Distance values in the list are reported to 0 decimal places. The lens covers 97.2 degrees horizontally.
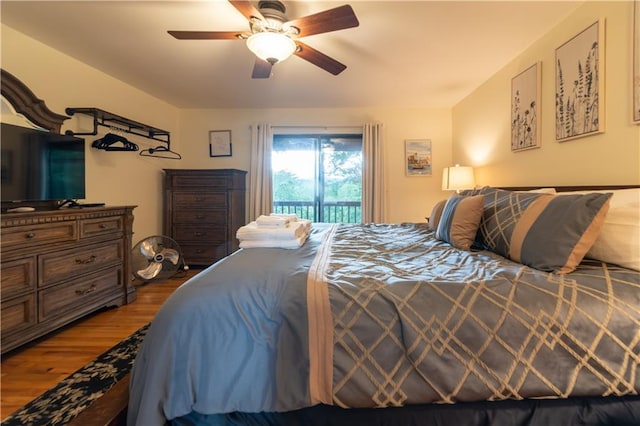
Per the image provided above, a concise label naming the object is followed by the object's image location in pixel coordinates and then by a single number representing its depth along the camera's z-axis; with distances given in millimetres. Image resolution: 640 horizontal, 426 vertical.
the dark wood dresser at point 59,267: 1672
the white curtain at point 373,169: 4012
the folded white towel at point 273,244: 1530
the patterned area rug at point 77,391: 1259
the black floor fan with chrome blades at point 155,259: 2818
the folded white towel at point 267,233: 1548
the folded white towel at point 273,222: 1633
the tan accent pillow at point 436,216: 2207
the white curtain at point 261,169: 4086
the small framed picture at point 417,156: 4102
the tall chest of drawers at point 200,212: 3623
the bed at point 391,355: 854
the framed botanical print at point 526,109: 2273
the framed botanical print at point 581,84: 1699
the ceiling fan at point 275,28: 1612
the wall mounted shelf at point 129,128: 2611
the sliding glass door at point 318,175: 4223
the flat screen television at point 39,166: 1809
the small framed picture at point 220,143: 4195
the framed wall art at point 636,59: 1478
